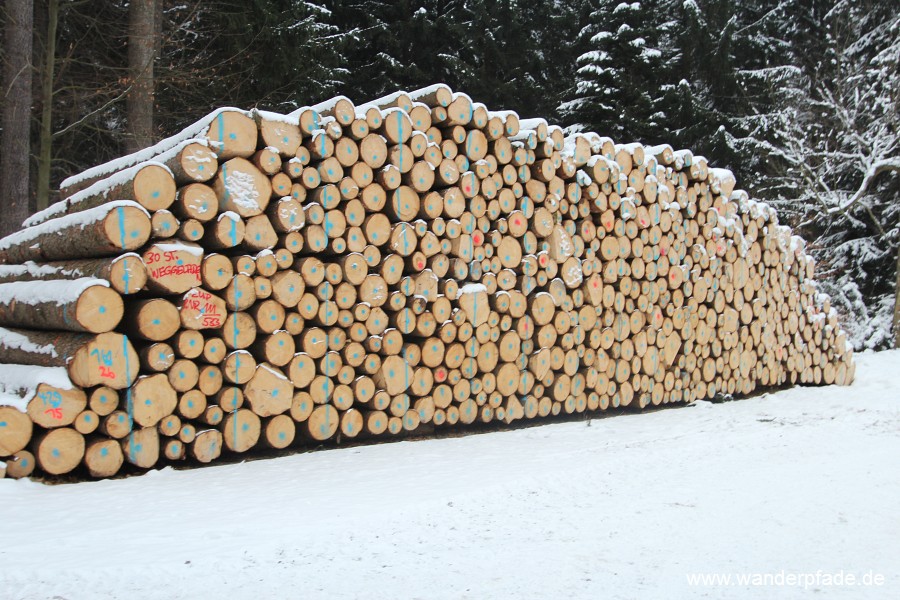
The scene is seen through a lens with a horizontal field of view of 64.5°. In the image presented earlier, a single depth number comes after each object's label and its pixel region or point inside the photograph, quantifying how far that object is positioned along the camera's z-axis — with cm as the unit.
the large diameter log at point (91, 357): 496
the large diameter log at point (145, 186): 533
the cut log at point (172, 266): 532
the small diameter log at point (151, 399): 520
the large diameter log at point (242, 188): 571
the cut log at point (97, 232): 517
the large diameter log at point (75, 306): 500
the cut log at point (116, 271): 513
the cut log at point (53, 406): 484
